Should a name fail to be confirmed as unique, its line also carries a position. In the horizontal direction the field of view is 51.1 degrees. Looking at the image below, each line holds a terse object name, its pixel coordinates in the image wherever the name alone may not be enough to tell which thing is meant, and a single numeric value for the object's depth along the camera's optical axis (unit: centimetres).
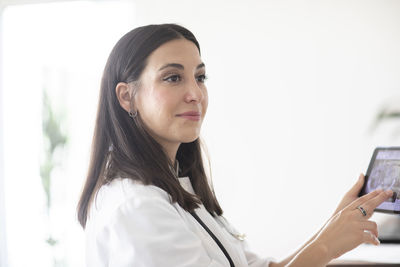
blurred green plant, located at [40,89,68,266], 353
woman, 103
